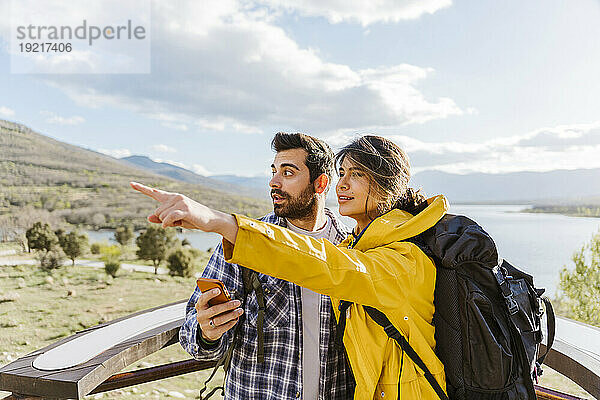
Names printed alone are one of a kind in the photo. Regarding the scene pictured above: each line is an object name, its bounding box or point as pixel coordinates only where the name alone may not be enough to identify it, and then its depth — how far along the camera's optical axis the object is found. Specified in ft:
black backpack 4.13
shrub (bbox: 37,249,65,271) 40.29
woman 3.22
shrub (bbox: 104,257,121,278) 39.50
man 5.55
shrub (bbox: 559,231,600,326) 27.53
